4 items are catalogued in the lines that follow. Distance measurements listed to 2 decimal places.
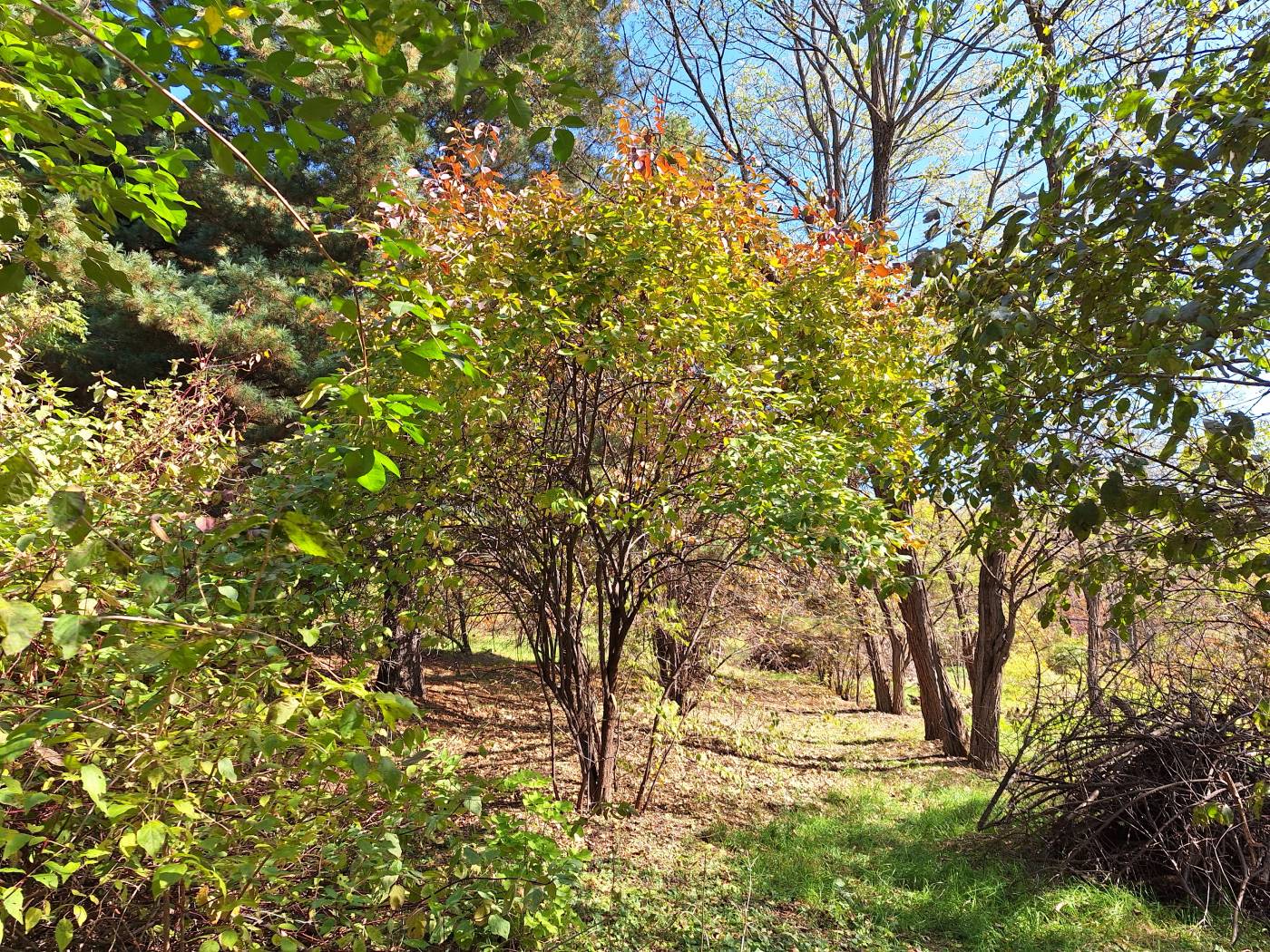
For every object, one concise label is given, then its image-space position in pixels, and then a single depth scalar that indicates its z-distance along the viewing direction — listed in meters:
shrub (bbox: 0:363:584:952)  1.27
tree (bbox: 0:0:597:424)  1.23
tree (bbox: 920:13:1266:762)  1.69
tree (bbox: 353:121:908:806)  3.31
